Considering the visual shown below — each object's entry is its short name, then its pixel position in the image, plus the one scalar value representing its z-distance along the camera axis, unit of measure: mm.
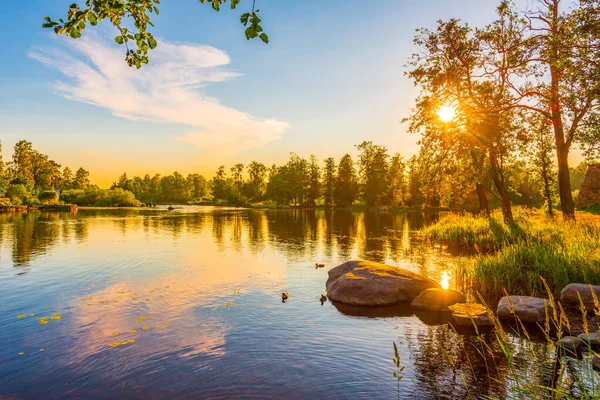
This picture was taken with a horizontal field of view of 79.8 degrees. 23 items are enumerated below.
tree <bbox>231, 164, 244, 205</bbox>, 141500
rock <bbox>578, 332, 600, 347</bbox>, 8773
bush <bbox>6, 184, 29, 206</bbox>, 85438
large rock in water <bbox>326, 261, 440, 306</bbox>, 13703
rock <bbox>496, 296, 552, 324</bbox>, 10852
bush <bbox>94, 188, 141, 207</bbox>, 116500
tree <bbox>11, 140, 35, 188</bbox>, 116750
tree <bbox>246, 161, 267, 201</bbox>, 145000
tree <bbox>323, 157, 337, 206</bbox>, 121938
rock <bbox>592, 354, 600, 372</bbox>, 7771
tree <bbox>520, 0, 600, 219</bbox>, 13680
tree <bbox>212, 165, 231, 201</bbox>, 152375
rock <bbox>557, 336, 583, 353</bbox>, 8751
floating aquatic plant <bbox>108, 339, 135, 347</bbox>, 9609
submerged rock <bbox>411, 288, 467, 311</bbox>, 12703
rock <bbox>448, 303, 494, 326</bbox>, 11016
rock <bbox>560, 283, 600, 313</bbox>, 10945
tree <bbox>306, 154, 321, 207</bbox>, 122625
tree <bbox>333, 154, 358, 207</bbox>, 118750
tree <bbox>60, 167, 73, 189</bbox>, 156050
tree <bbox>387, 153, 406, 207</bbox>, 98625
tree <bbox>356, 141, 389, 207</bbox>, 110375
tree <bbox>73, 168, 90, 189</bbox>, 160750
